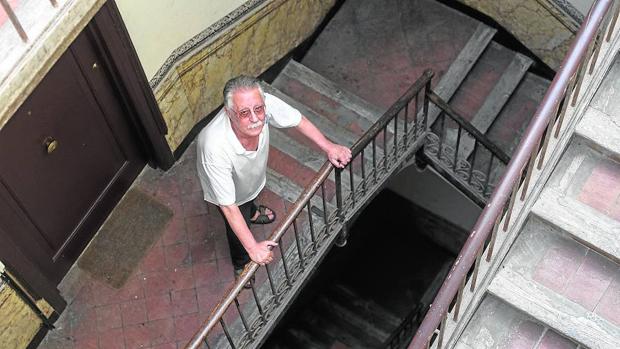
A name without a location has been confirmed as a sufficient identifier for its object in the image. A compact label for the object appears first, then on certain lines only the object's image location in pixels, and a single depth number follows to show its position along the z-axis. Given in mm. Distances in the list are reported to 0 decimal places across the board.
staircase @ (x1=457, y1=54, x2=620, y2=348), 3906
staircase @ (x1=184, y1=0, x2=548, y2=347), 5629
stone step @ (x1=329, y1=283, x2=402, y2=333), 8227
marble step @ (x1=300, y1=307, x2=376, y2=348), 8023
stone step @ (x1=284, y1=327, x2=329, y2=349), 7960
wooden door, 4949
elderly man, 4435
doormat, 6246
